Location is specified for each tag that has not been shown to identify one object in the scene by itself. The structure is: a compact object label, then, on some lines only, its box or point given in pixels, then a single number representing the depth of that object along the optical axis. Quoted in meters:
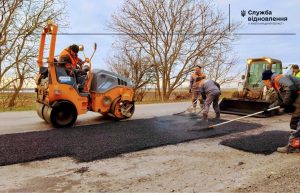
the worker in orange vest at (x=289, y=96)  5.22
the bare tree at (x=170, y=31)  20.92
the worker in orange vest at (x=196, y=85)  9.91
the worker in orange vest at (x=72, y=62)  7.31
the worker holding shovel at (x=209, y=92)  8.22
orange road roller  7.11
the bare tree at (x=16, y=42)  16.81
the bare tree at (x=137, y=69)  21.97
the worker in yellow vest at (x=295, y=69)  9.54
